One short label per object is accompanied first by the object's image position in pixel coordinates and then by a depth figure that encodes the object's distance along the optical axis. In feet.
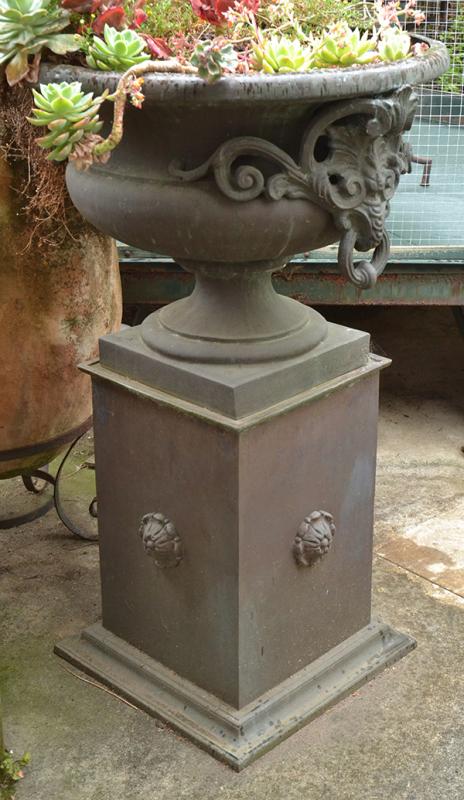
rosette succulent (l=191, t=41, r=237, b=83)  6.25
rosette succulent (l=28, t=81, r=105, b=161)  6.24
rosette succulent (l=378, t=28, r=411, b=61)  7.09
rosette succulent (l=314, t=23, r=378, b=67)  6.89
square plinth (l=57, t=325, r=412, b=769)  7.77
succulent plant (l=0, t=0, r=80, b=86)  6.97
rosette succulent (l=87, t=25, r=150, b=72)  6.65
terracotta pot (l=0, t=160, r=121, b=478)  8.98
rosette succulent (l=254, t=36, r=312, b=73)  6.72
